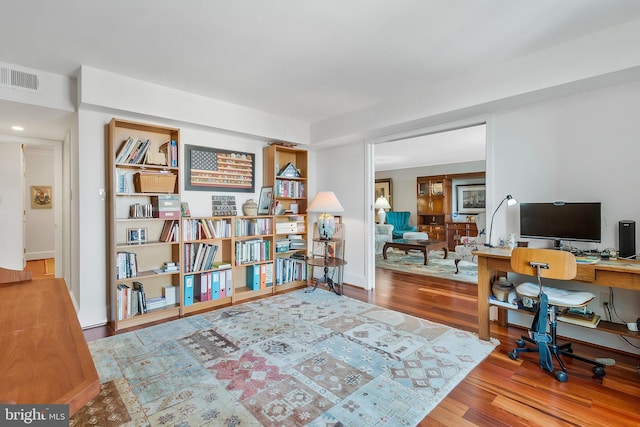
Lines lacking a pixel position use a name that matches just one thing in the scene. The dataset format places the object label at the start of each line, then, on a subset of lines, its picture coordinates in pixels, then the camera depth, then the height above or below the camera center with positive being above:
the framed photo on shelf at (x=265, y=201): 4.19 +0.15
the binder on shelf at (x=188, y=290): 3.35 -0.85
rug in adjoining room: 5.09 -1.04
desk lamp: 2.84 +0.08
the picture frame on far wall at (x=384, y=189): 9.60 +0.72
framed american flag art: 3.70 +0.55
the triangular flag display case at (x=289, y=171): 4.34 +0.58
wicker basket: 3.10 +0.31
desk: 2.03 -0.45
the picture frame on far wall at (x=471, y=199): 7.88 +0.33
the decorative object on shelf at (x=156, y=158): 3.15 +0.56
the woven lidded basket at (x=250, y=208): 4.03 +0.05
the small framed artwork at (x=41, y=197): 6.73 +0.35
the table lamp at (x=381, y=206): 8.62 +0.16
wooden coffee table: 5.97 -0.69
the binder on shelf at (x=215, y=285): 3.55 -0.85
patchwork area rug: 1.72 -1.12
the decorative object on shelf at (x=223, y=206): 3.89 +0.08
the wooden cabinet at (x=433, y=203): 8.25 +0.23
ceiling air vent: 2.65 +1.19
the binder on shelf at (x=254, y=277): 3.96 -0.85
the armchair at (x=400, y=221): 8.52 -0.27
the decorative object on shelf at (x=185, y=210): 3.50 +0.02
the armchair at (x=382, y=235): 6.92 -0.54
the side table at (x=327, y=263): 4.04 -0.68
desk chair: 2.12 -0.63
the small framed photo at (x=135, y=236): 3.16 -0.25
